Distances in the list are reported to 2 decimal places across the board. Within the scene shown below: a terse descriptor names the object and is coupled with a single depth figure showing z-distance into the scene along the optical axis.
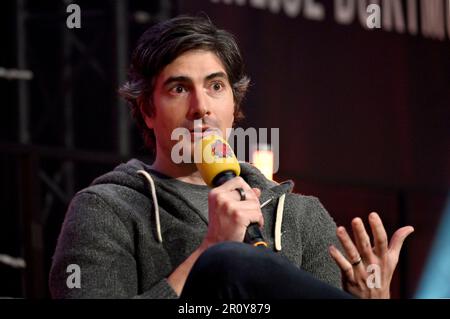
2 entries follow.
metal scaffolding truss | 5.61
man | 3.65
